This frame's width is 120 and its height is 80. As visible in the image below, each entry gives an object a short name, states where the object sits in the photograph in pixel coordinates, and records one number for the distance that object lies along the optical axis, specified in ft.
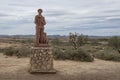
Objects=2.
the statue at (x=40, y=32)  24.46
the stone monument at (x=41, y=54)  24.41
